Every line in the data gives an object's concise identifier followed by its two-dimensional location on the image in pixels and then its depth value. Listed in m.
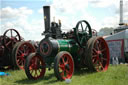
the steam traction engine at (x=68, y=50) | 6.66
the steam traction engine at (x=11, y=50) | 9.69
